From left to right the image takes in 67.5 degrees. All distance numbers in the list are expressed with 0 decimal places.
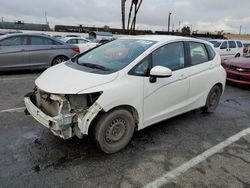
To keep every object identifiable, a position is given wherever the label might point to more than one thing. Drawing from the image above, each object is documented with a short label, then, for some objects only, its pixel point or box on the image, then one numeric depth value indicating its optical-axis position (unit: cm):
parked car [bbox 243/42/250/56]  1466
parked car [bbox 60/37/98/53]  1232
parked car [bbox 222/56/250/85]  616
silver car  628
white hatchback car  237
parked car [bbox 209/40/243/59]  1189
